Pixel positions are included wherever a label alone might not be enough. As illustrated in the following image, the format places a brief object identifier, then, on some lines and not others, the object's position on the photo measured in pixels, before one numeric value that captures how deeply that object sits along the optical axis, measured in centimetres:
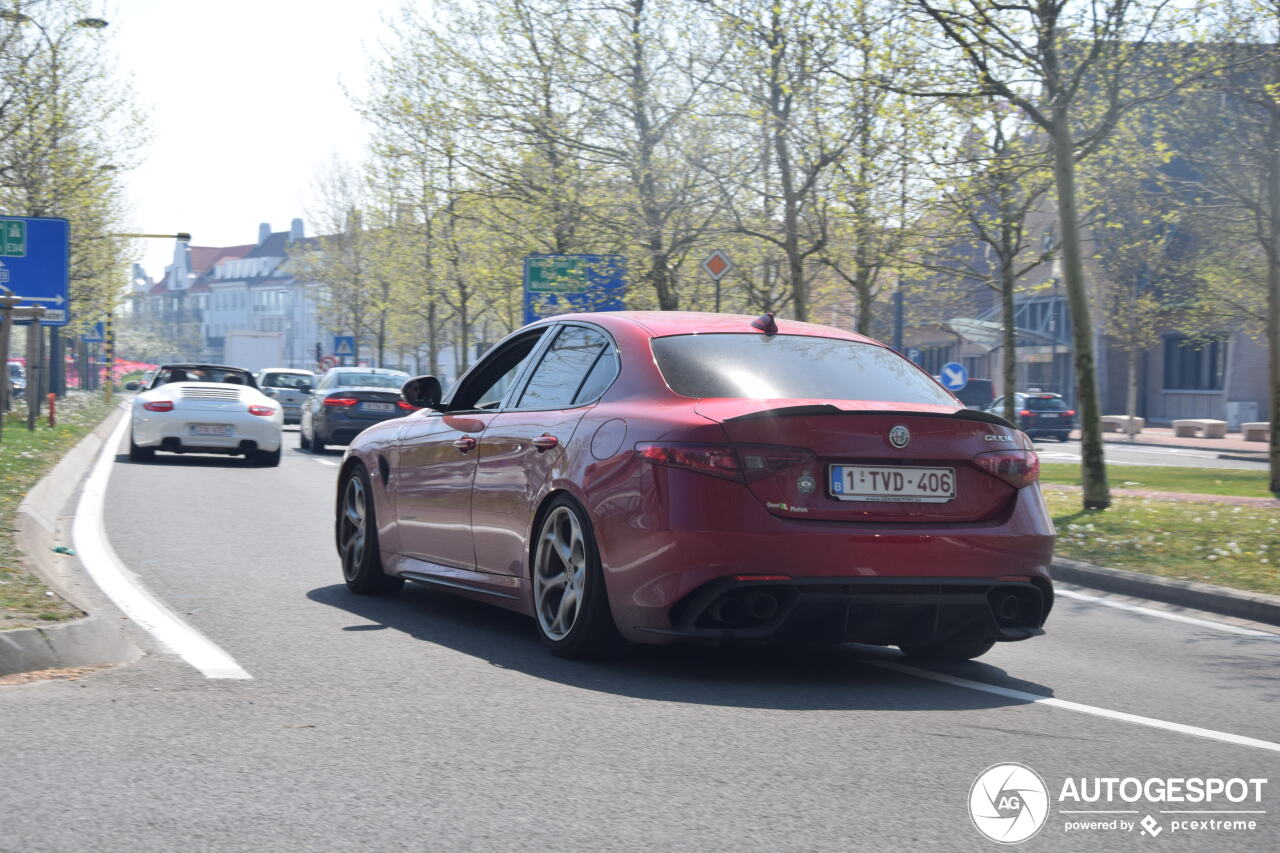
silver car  3984
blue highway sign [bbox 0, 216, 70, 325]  2678
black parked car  4634
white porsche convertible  2155
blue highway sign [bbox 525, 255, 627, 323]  2453
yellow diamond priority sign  2211
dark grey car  2655
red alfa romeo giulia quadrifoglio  589
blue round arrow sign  3434
